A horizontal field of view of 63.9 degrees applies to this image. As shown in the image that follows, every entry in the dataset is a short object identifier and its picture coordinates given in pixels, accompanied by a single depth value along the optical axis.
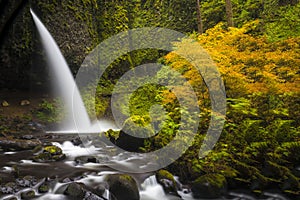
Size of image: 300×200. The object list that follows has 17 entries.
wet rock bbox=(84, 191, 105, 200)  5.03
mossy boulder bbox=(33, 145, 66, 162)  7.54
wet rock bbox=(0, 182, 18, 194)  5.16
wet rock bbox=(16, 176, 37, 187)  5.58
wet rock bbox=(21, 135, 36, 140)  10.36
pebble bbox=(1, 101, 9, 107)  13.02
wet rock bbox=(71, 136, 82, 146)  9.94
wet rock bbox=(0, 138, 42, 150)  8.78
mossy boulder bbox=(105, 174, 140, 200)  5.32
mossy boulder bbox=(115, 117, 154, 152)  8.16
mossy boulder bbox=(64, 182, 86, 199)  5.10
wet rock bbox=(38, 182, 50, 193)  5.42
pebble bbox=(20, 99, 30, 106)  13.82
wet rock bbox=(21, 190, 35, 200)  5.08
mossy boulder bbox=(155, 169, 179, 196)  5.87
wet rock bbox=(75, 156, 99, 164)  7.50
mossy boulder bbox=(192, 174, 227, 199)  5.59
